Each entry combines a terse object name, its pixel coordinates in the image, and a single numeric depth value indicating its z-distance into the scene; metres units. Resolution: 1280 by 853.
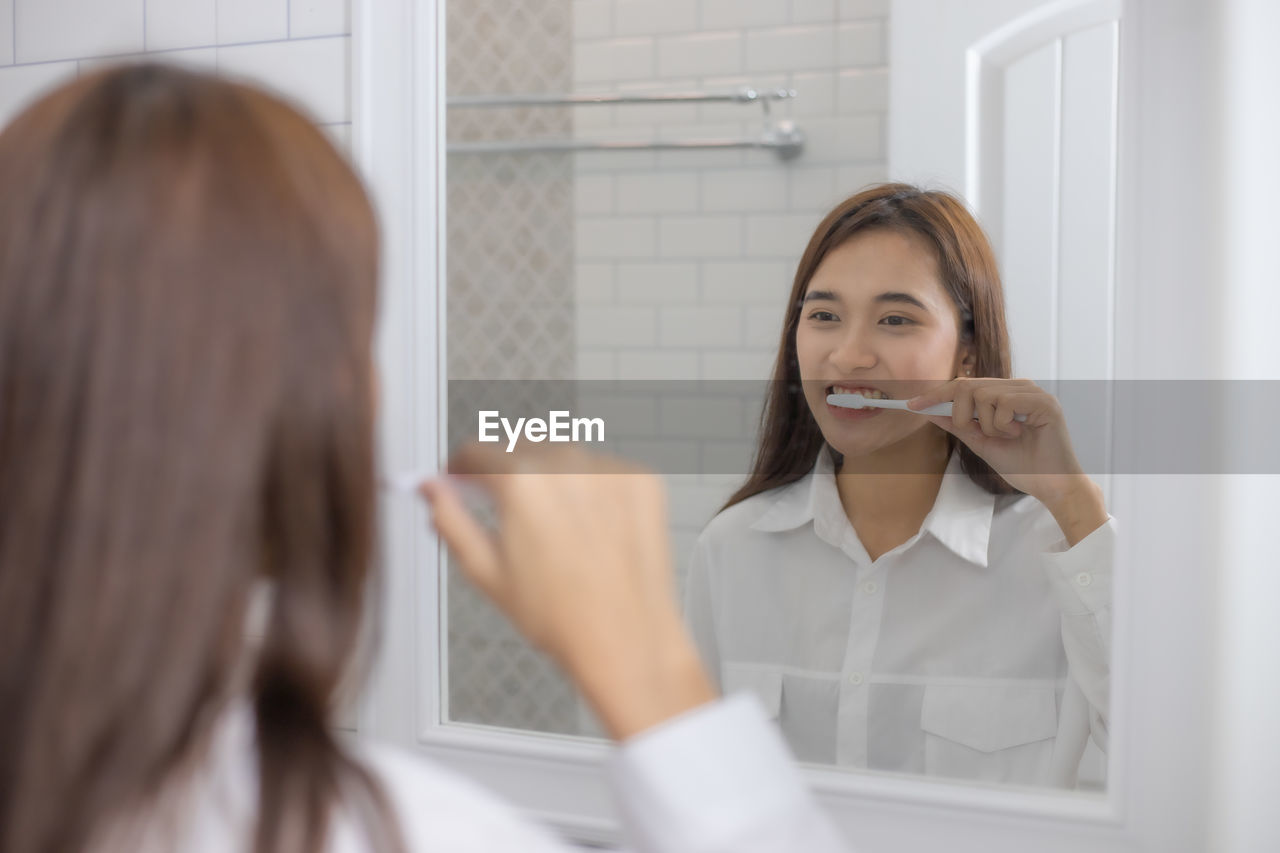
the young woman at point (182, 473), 0.42
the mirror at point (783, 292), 0.86
